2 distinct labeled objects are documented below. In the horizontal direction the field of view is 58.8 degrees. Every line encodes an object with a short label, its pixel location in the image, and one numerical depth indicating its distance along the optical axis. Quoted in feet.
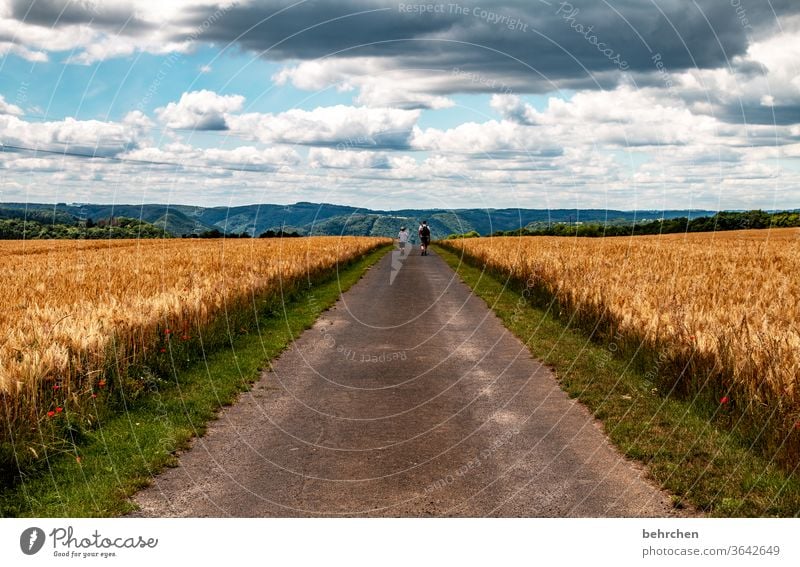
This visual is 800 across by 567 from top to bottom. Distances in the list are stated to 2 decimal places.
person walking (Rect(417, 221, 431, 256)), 187.59
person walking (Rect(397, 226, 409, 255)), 191.83
